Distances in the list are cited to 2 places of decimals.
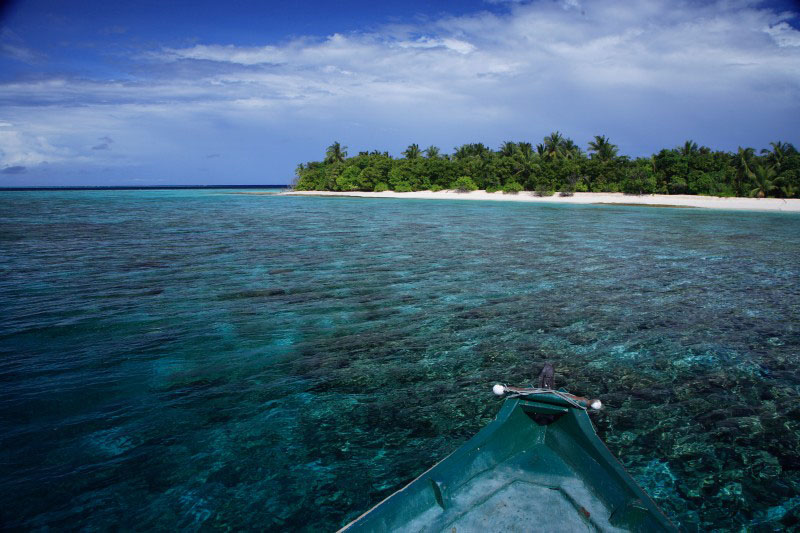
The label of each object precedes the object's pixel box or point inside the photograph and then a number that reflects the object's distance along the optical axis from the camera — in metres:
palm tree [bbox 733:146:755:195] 64.69
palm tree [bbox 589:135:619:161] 77.44
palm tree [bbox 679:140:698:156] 72.38
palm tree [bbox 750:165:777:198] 61.94
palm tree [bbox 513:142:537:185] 78.62
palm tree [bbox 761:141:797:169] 63.00
